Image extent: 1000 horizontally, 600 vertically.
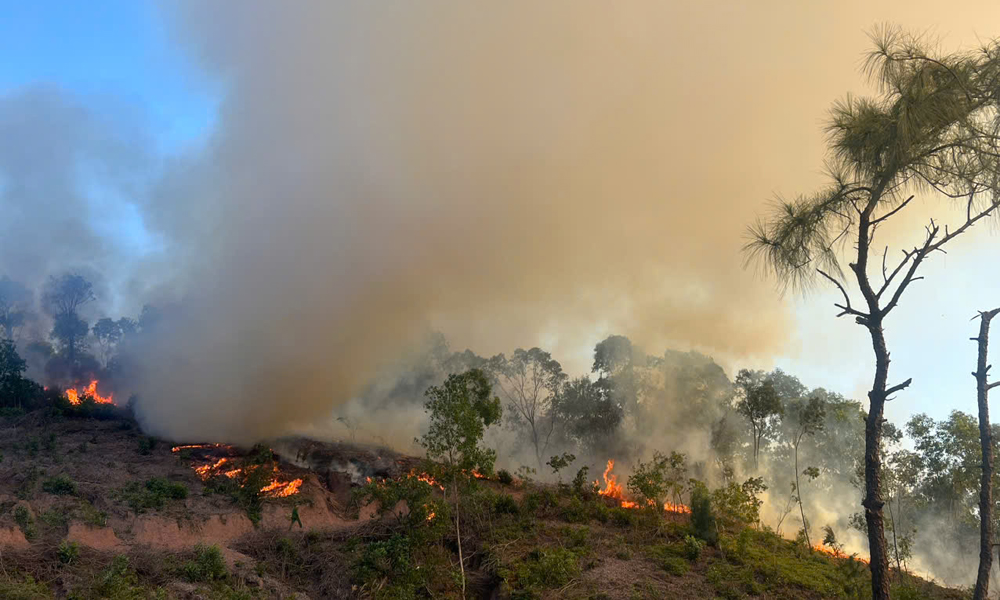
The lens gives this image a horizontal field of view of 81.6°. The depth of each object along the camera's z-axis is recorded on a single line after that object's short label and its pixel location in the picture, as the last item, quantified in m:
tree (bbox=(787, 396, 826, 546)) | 25.06
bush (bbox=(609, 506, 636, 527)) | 22.83
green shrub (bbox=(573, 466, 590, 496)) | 26.25
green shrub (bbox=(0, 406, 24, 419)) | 35.09
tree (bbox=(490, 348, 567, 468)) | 48.75
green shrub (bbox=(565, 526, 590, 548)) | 20.08
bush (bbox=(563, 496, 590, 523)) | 23.34
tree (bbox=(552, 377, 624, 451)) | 45.33
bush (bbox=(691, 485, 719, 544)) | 19.97
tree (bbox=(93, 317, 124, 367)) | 67.00
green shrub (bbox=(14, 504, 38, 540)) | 16.50
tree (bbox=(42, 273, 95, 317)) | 64.75
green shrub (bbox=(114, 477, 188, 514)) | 21.44
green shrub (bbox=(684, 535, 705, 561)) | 18.69
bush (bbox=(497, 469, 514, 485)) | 29.30
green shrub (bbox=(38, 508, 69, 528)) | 17.69
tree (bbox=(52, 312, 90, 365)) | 63.25
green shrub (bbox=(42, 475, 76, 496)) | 21.06
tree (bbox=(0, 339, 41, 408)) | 40.88
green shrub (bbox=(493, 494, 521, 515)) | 23.47
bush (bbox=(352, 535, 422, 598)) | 17.38
